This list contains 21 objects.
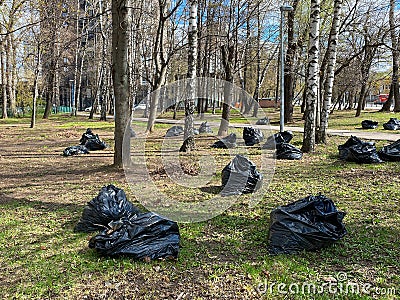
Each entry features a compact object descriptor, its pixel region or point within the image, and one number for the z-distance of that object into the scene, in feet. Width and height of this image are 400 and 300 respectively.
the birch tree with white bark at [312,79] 30.42
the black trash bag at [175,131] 47.00
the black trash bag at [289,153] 29.78
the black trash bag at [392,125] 49.57
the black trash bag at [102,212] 14.16
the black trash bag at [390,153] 26.48
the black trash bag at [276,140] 33.91
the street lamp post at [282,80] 40.60
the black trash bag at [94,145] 37.40
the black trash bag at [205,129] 50.57
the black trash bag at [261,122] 59.88
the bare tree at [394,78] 55.01
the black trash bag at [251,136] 39.14
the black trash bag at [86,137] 38.93
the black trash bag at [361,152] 26.16
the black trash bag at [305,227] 12.00
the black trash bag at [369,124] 52.17
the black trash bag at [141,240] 11.62
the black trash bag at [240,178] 19.88
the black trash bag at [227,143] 37.29
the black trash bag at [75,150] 34.30
